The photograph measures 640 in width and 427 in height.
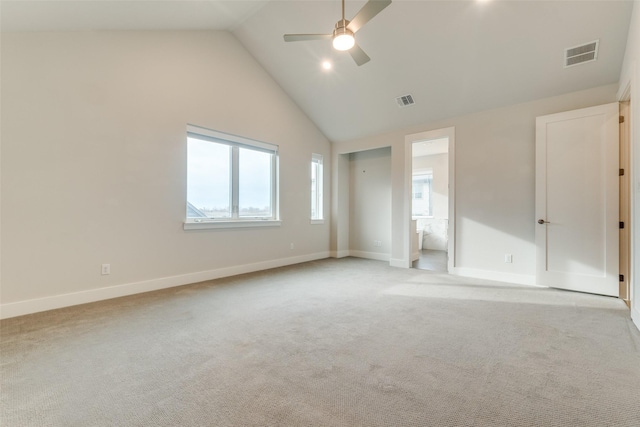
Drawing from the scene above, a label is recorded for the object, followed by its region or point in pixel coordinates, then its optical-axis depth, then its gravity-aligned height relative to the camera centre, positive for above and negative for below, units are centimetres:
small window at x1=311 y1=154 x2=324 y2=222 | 628 +55
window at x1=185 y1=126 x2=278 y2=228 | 417 +60
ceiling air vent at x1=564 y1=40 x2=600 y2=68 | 324 +193
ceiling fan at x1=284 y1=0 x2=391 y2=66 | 234 +173
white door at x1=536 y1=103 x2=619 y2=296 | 346 +21
